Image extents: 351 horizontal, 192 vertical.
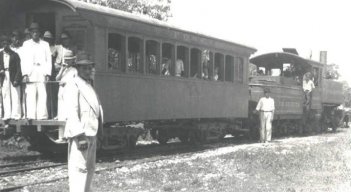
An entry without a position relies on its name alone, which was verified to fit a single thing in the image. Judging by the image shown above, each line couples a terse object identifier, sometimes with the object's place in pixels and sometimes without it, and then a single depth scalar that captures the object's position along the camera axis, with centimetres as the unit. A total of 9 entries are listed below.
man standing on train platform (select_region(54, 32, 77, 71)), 1037
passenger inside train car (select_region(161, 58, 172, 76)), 1337
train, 1107
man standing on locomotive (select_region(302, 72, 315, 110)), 2178
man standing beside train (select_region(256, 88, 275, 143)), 1722
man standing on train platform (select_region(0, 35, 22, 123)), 1028
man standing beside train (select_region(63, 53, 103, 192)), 573
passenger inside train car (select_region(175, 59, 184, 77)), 1379
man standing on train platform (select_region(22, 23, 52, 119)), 1020
